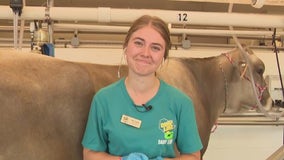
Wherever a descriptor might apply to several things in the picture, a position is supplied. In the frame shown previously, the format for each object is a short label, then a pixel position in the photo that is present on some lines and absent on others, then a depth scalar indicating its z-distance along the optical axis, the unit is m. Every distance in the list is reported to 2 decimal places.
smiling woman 1.08
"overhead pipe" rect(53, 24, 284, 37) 2.11
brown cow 0.96
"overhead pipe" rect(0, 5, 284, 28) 1.44
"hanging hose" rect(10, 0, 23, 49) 1.36
